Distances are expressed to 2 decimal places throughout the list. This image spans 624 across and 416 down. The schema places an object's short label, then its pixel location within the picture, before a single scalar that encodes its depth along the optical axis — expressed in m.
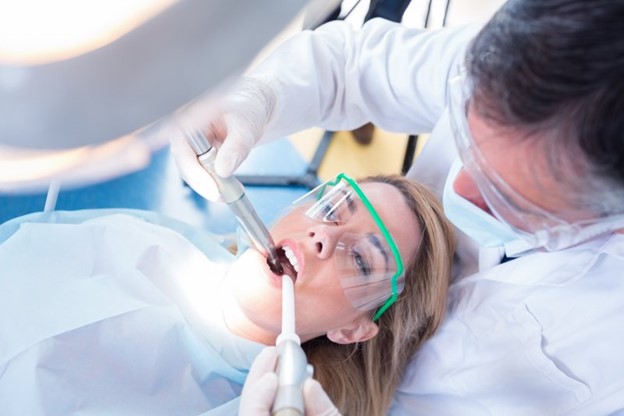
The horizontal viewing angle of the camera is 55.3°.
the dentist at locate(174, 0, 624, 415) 0.60
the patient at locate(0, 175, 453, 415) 1.07
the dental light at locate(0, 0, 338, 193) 0.32
